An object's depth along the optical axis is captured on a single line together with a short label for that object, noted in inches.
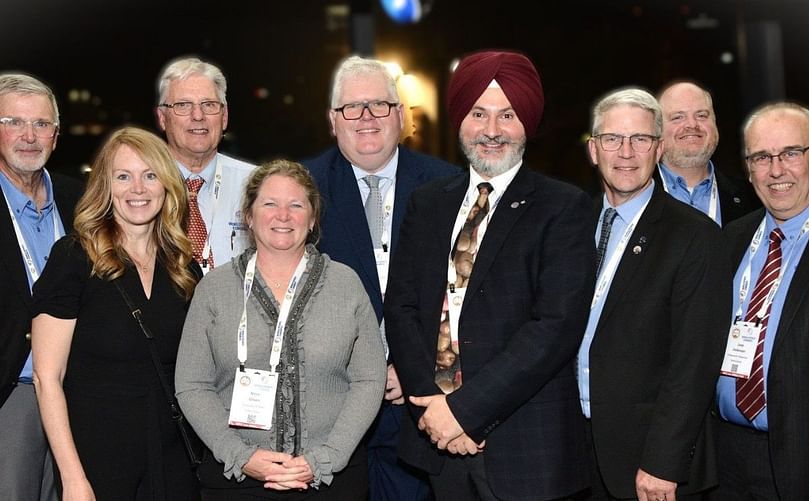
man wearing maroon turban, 112.2
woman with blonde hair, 119.6
